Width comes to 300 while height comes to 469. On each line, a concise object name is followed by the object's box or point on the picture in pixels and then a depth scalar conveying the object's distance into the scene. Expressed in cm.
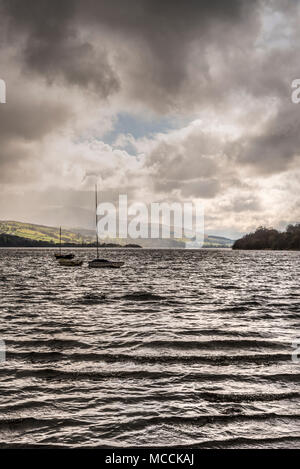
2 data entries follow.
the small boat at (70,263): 8809
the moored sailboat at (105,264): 7851
